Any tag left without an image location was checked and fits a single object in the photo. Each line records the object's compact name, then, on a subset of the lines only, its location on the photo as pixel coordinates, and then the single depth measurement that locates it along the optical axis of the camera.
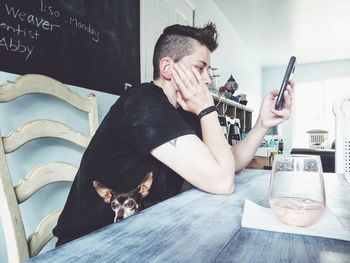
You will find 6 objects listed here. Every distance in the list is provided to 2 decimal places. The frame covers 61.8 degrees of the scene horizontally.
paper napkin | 0.51
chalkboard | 1.32
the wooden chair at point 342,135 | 1.52
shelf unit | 3.37
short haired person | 0.81
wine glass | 0.52
